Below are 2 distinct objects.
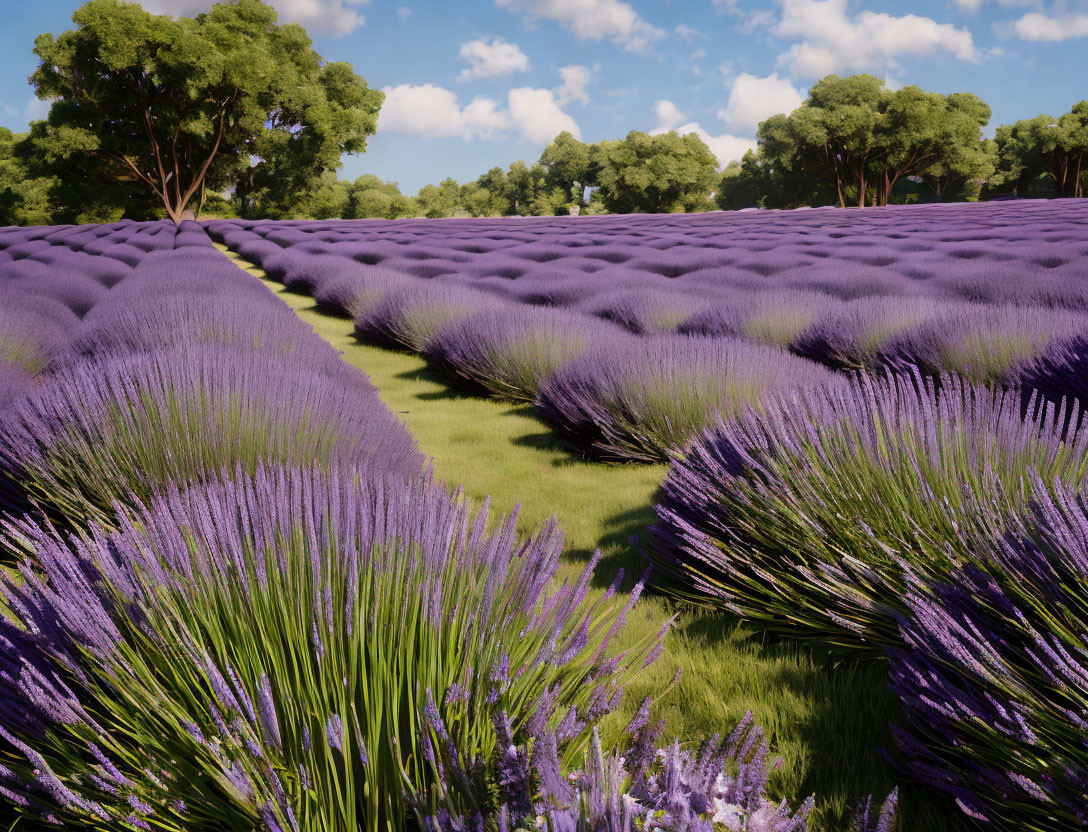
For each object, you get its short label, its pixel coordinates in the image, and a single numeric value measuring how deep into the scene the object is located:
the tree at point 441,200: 59.96
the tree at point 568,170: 55.38
